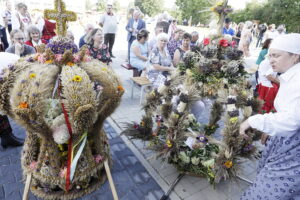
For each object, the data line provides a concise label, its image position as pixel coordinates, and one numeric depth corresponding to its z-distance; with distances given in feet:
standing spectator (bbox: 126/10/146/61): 26.76
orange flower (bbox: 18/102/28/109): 5.80
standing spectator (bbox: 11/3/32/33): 18.12
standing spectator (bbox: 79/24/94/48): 17.93
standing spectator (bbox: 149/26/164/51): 21.61
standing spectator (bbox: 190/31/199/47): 20.44
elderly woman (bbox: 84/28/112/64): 15.51
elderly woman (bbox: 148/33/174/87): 15.85
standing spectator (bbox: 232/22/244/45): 45.84
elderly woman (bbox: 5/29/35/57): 12.16
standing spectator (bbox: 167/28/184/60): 18.63
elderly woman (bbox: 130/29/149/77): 18.51
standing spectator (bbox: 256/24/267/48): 50.78
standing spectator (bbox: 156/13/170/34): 23.97
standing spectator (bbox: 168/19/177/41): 28.92
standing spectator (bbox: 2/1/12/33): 23.61
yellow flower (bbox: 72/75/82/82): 6.06
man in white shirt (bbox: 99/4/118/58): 26.55
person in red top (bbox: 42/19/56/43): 18.37
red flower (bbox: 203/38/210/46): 9.25
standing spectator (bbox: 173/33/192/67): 16.57
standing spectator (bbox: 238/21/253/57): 27.32
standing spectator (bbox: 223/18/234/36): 31.49
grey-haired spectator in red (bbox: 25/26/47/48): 14.39
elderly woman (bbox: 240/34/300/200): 5.11
